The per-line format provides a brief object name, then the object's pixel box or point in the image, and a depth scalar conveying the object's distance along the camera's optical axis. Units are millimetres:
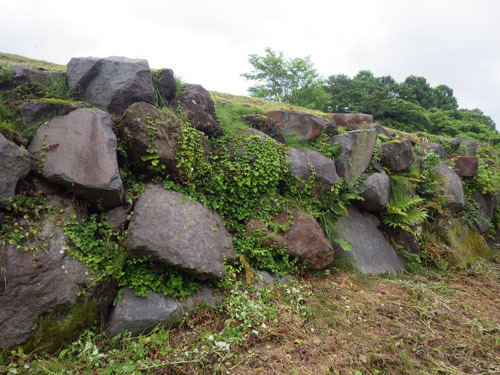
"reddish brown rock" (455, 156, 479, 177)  7234
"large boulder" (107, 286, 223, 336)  2932
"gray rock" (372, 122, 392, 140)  6969
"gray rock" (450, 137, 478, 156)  8266
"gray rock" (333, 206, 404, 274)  5000
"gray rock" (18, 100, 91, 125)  3473
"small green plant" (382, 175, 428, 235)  5438
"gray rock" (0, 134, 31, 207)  2818
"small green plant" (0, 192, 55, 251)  2771
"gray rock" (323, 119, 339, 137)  6094
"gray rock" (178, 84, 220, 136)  4578
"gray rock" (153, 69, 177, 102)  4622
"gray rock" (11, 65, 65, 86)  3907
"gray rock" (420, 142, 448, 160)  7262
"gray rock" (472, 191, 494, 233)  6957
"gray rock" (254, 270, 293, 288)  3920
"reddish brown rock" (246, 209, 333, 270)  4297
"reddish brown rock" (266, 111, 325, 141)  5660
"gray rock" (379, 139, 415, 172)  6172
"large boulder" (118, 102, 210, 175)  3736
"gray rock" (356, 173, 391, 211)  5496
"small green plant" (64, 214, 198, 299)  3053
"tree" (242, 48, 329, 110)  20828
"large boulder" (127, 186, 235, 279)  3188
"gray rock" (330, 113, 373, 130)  6949
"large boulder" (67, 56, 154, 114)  4137
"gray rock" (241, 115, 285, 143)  5344
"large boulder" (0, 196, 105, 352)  2584
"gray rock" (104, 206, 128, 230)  3428
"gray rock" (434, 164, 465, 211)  6520
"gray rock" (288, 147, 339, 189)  5031
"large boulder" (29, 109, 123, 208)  3205
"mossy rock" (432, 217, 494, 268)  5691
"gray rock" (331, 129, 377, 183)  5527
